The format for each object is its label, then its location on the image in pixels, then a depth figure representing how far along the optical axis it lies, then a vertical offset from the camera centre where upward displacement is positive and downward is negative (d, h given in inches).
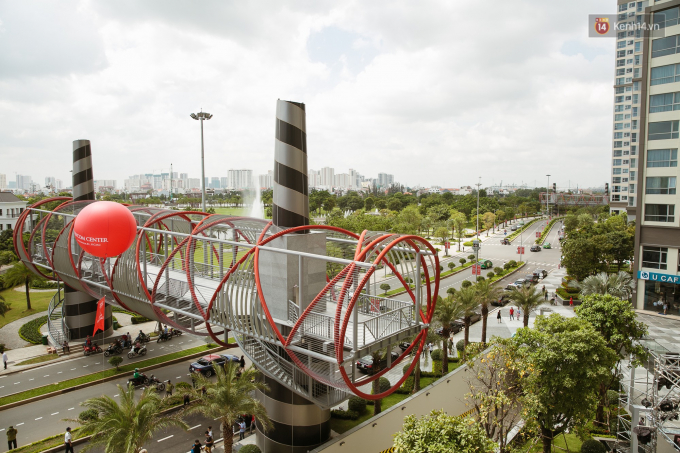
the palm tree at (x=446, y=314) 963.3 -271.7
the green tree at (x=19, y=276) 1403.8 -259.0
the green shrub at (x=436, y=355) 1082.7 -411.5
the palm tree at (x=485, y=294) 1137.1 -269.6
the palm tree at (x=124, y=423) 541.6 -301.0
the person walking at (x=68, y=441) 676.1 -394.2
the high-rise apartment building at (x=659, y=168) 1392.7 +91.9
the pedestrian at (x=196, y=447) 668.7 -401.1
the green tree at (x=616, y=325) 756.6 -238.4
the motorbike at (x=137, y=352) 1063.6 -395.1
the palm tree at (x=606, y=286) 1219.2 -269.4
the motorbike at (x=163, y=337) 1188.5 -395.7
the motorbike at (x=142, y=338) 1157.1 -388.4
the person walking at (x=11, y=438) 687.1 -393.2
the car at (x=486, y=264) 2237.0 -368.8
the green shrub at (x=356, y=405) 826.8 -411.7
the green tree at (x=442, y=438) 441.7 -261.2
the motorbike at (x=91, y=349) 1091.3 -396.3
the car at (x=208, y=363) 968.3 -390.2
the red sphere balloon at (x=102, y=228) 594.2 -43.0
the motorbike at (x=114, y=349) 1074.7 -391.1
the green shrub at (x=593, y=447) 662.3 -401.0
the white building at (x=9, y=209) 2532.0 -61.1
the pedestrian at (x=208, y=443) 675.9 -403.7
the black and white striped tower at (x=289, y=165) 639.1 +49.4
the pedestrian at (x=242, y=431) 759.7 -425.0
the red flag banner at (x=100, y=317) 765.8 -219.3
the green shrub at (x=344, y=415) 813.9 -424.8
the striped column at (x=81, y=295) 1115.3 -262.5
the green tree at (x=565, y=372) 612.7 -261.0
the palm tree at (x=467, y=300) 1041.9 -261.0
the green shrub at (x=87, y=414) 726.5 -380.8
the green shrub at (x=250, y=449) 663.8 -400.7
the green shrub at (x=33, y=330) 1191.6 -391.6
